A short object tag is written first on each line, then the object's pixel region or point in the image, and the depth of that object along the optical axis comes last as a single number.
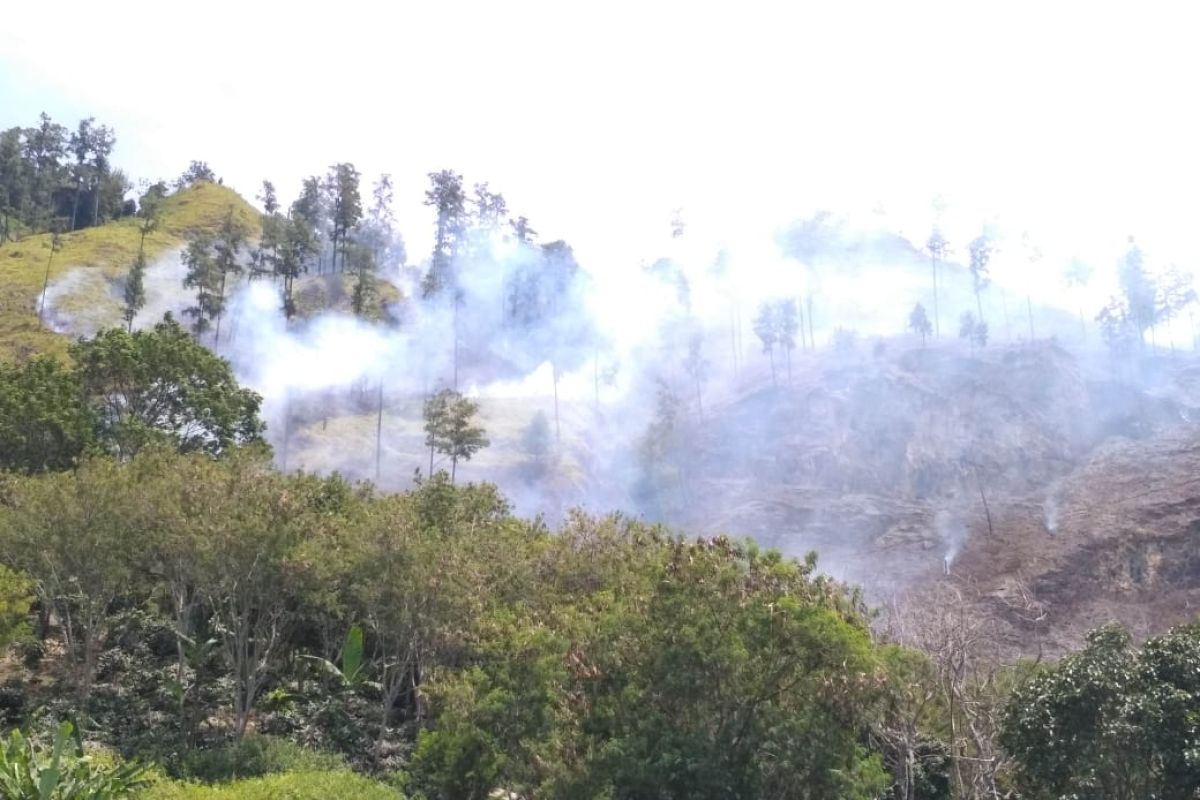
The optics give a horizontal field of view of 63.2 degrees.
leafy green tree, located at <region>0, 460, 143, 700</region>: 26.62
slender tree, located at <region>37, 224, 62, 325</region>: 82.12
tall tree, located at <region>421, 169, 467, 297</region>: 110.94
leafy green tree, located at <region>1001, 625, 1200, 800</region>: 17.59
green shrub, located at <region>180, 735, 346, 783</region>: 24.06
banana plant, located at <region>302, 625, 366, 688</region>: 30.23
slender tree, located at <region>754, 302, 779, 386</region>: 97.88
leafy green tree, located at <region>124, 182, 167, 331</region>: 78.44
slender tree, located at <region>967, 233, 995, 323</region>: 99.88
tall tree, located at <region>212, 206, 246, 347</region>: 85.34
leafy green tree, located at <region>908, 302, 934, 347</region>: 99.12
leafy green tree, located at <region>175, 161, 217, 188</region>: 134.38
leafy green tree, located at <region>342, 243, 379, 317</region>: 88.06
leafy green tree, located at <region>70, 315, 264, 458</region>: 40.78
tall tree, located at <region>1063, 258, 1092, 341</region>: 98.38
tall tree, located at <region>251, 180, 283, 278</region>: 96.69
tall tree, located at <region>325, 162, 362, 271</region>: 107.56
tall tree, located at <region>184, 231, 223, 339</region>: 82.06
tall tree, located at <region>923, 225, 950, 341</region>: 101.61
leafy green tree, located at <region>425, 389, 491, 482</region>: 63.91
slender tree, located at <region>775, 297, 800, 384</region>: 99.38
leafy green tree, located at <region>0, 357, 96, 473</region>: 37.84
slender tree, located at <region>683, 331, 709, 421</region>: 98.81
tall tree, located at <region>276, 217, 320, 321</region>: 92.06
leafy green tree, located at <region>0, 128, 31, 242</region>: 107.06
